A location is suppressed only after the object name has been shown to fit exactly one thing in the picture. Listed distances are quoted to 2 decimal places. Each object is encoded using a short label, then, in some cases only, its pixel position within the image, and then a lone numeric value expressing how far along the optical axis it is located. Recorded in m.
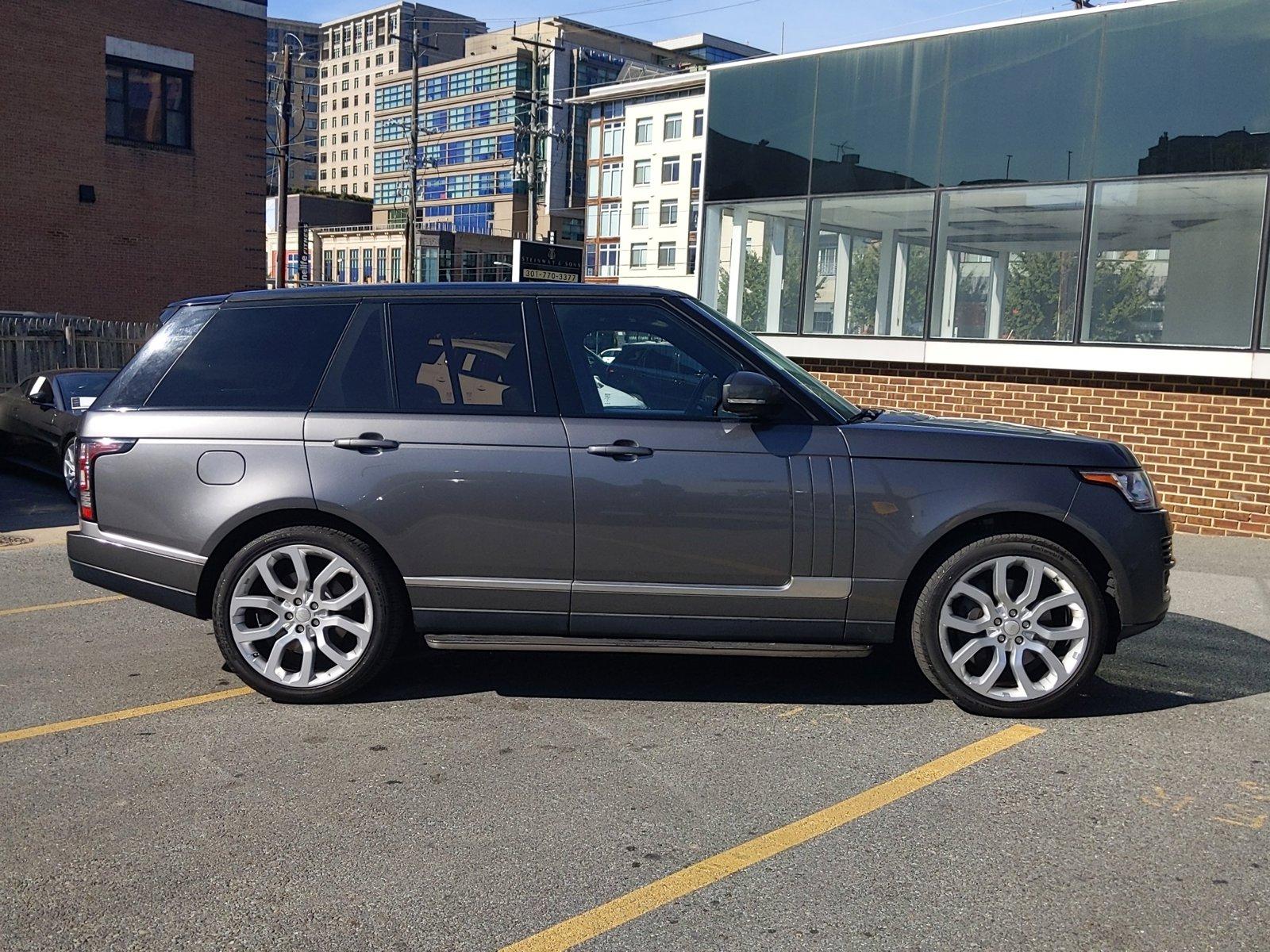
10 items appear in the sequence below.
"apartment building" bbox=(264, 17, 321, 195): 167.00
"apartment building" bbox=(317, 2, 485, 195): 152.50
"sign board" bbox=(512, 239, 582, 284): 19.20
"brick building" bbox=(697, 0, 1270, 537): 11.09
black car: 12.33
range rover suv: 5.05
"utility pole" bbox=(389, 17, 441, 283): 50.25
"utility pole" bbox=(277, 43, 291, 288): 40.22
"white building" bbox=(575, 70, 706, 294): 81.50
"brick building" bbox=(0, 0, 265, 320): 26.53
